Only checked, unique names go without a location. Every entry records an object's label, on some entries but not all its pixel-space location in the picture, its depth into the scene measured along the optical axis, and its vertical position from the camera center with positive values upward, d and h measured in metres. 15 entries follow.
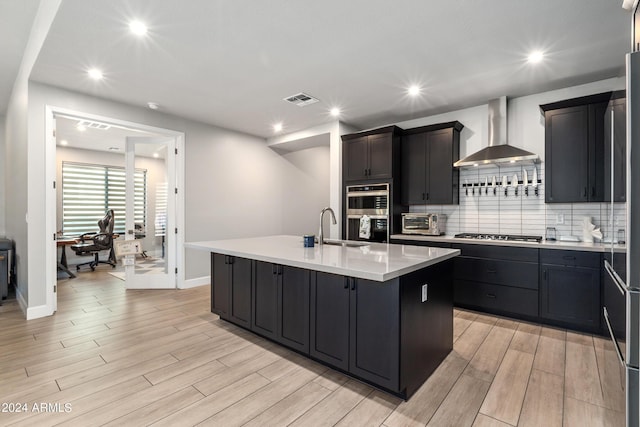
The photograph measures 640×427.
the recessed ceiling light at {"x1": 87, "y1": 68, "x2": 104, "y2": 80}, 3.15 +1.46
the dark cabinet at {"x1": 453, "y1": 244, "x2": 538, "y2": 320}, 3.32 -0.73
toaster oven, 4.19 -0.13
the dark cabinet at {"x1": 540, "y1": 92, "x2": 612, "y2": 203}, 3.17 +0.70
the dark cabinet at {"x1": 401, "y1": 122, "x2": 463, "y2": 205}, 4.18 +0.71
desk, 5.40 -0.88
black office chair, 6.04 -0.58
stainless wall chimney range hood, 3.62 +0.85
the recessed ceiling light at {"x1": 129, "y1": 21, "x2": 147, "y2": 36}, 2.37 +1.46
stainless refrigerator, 1.40 -0.17
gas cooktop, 3.57 -0.27
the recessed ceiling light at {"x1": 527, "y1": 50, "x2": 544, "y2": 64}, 2.78 +1.46
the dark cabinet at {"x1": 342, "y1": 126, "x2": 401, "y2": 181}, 4.46 +0.91
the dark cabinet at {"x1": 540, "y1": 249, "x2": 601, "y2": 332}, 2.97 -0.73
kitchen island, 1.92 -0.67
